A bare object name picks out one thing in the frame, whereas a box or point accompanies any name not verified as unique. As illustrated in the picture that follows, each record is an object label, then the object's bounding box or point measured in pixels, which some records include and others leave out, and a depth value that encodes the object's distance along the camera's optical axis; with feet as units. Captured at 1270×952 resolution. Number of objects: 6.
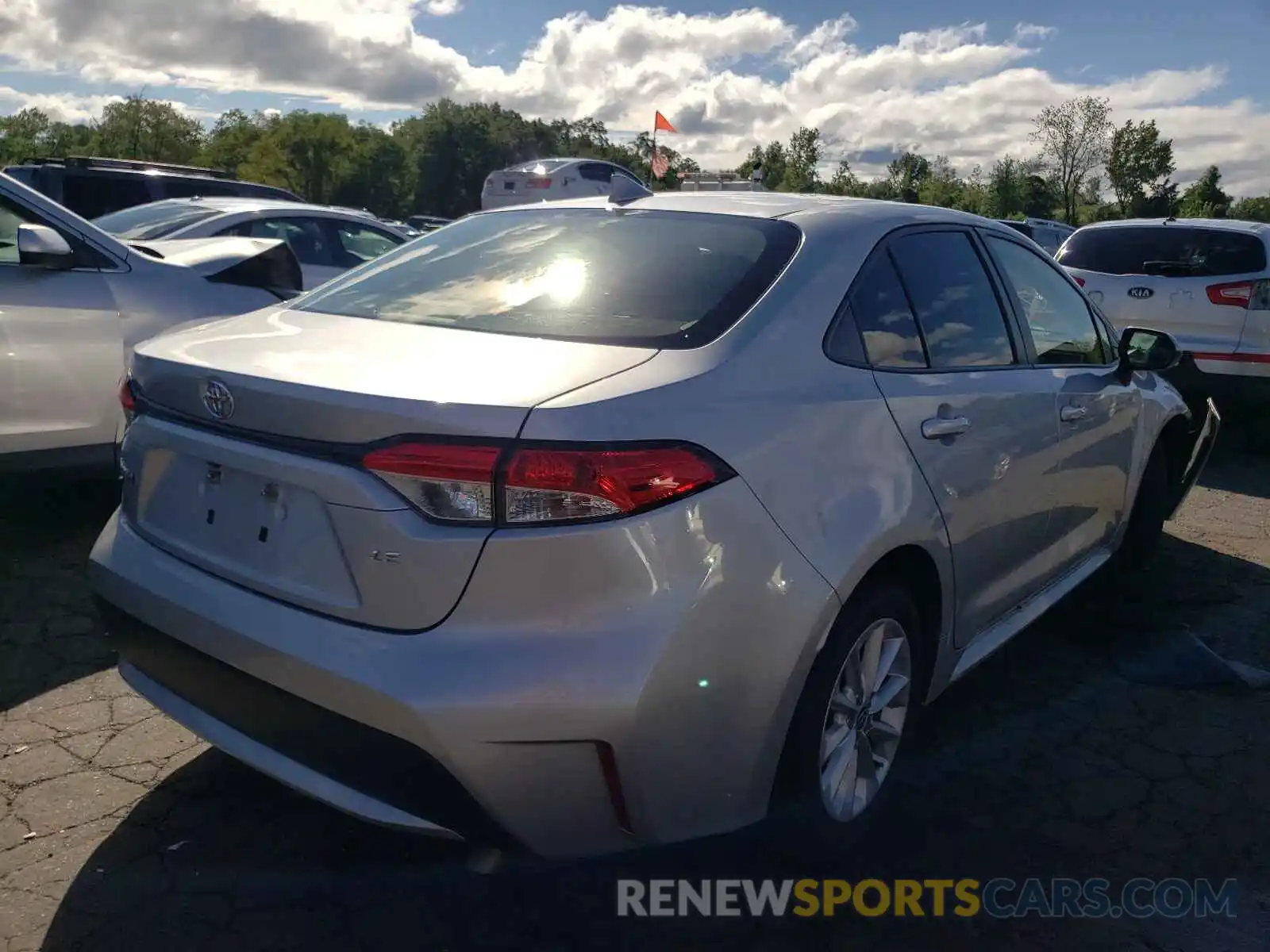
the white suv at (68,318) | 14.12
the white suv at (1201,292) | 24.68
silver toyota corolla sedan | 6.28
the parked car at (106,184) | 38.65
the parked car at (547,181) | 72.79
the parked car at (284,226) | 25.23
